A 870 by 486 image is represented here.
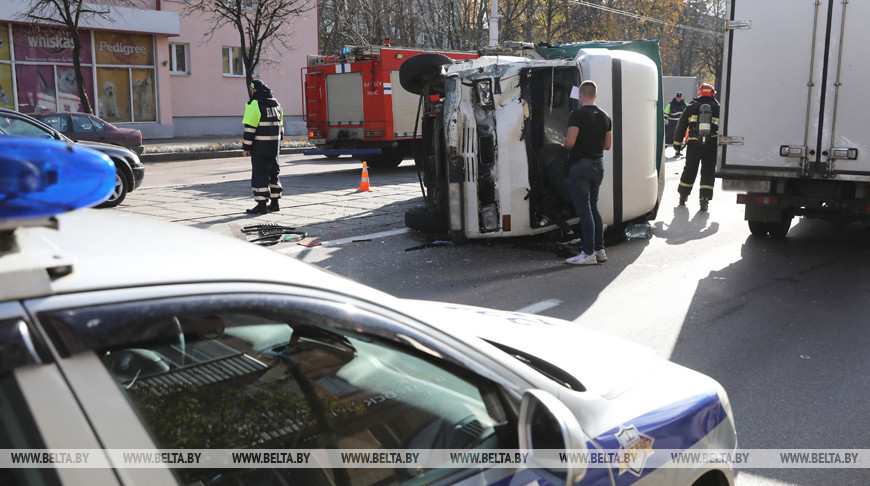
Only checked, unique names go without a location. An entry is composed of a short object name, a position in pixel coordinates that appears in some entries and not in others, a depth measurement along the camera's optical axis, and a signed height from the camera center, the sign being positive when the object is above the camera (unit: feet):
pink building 81.00 +3.45
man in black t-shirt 25.76 -1.90
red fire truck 61.82 -0.40
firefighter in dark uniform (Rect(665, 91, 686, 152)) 73.17 -0.72
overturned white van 27.78 -1.15
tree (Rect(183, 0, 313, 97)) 84.02 +9.53
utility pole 88.48 +8.51
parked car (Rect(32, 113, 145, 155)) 52.49 -1.81
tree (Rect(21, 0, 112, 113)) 69.21 +7.92
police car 4.28 -2.31
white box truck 25.63 -0.21
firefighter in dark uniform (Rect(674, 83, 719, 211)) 39.93 -1.94
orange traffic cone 46.80 -4.86
